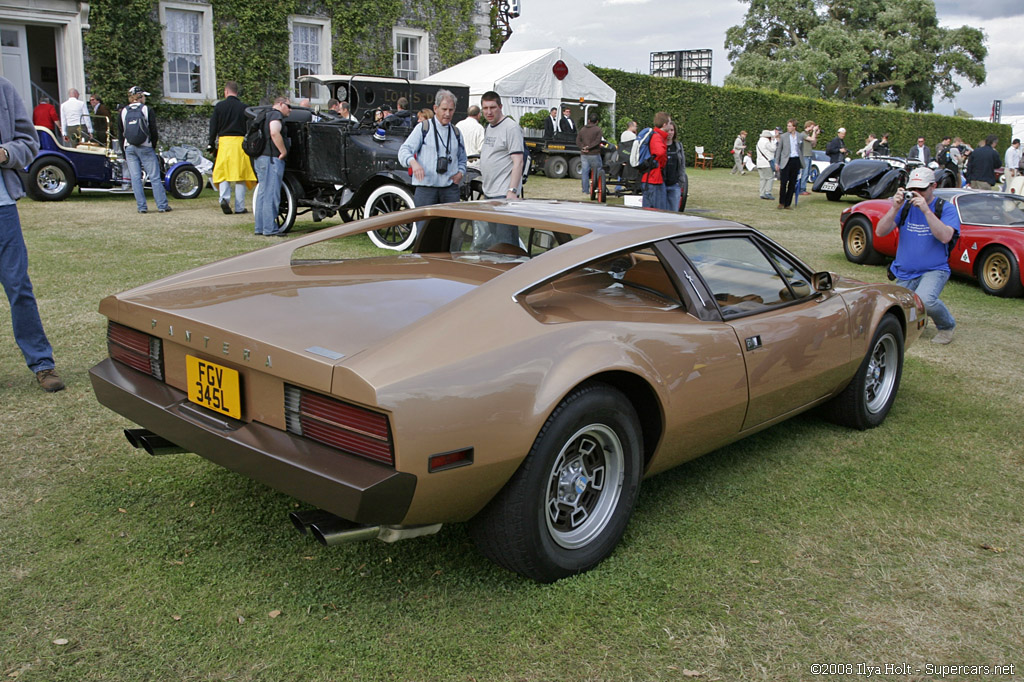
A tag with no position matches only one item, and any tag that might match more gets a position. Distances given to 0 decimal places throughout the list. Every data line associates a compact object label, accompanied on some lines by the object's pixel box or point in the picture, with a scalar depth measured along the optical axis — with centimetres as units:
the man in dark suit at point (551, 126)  2342
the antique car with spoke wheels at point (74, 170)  1370
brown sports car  250
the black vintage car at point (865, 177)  1675
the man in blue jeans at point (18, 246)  451
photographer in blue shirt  615
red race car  915
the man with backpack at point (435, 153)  806
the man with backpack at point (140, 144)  1243
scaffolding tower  5859
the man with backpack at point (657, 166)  1142
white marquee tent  2348
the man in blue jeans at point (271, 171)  1052
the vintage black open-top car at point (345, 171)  1001
